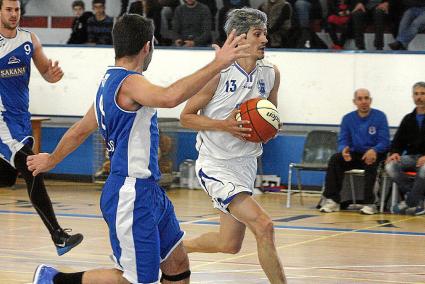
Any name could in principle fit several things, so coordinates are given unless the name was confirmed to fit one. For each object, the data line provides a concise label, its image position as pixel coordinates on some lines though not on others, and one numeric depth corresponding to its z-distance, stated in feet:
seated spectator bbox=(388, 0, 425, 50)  49.52
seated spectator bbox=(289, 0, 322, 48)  51.01
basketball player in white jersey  22.00
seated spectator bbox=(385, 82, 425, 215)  41.70
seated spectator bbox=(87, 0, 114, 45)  54.60
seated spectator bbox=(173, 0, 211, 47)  53.16
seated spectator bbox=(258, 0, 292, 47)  51.03
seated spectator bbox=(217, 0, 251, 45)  53.26
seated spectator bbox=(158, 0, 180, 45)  54.80
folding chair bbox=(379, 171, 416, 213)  43.06
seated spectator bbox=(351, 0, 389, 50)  49.98
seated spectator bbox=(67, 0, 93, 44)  55.26
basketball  21.61
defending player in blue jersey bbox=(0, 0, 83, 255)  28.22
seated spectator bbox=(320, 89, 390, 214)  42.91
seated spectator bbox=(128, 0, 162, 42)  54.70
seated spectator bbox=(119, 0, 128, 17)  56.75
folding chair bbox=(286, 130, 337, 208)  46.83
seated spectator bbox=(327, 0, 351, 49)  51.06
